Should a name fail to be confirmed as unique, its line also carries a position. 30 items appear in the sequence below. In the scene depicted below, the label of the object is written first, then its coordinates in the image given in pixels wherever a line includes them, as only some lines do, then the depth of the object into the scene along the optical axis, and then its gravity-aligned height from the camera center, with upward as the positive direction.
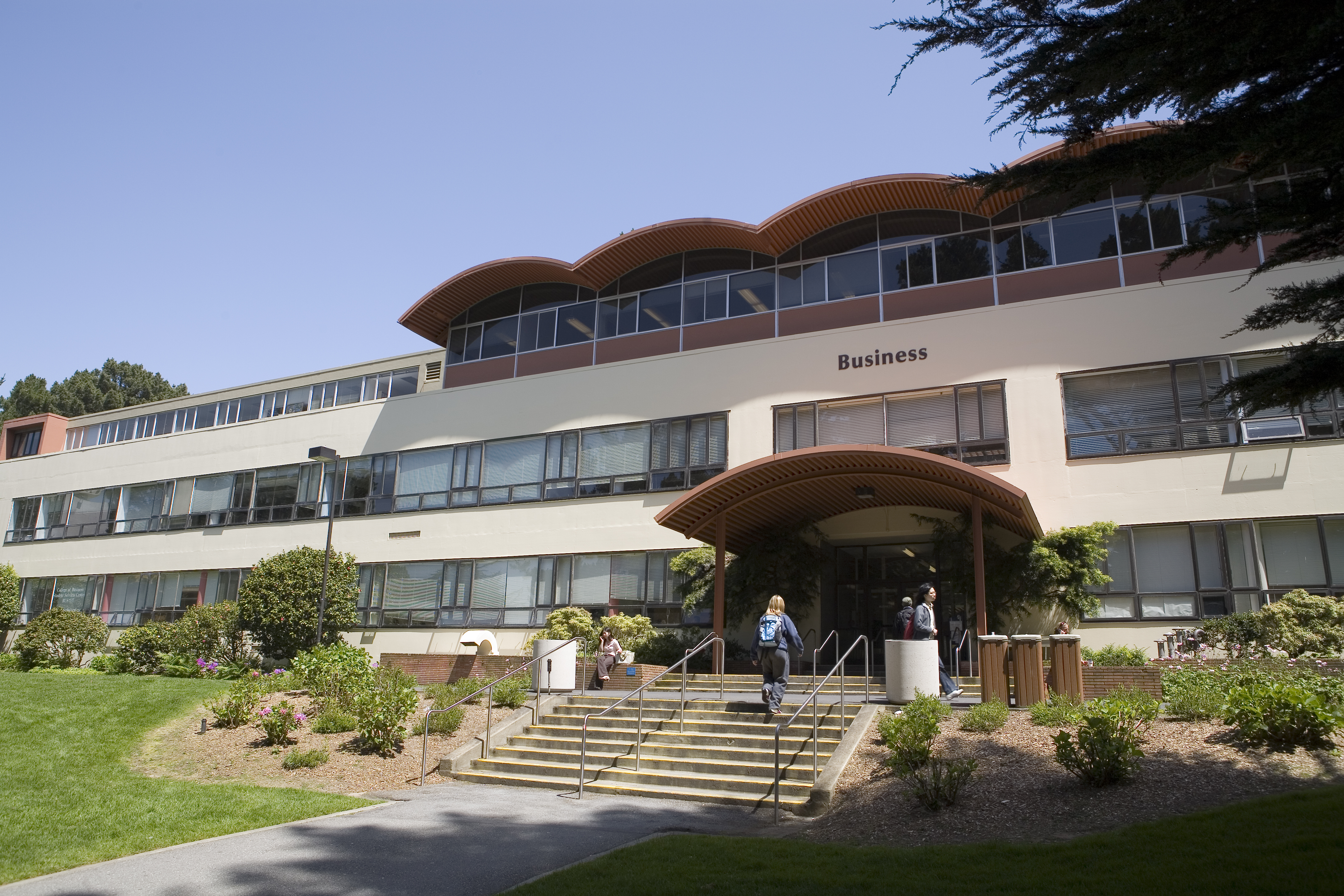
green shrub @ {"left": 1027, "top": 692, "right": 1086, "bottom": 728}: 11.50 -0.59
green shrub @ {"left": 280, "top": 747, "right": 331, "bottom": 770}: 13.76 -1.41
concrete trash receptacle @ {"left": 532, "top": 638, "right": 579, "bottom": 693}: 17.11 -0.27
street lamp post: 24.92 +4.74
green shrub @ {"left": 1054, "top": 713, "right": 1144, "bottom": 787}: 9.35 -0.84
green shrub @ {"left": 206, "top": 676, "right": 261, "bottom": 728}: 15.96 -0.85
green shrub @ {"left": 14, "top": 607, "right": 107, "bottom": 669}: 28.81 +0.29
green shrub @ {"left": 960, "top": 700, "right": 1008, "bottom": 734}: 11.68 -0.67
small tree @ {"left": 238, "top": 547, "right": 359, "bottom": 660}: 25.25 +1.20
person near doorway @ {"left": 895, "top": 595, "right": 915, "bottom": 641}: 15.66 +0.68
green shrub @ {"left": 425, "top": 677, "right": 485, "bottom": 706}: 16.64 -0.62
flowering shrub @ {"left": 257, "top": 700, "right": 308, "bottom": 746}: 14.71 -1.00
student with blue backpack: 13.25 +0.12
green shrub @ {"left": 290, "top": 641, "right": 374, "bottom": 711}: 16.31 -0.34
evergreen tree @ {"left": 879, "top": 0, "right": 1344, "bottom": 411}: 6.39 +3.70
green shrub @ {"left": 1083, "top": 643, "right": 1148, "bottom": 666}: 16.39 +0.05
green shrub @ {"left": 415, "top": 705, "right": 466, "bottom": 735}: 15.13 -1.00
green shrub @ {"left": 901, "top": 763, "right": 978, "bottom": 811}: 9.57 -1.16
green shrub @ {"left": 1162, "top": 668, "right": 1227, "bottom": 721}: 11.21 -0.37
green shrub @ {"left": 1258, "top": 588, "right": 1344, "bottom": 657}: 15.36 +0.57
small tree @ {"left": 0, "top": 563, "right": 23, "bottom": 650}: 34.69 +1.74
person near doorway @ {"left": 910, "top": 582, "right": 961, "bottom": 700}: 14.54 +0.43
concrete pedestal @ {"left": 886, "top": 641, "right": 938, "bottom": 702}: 13.70 -0.17
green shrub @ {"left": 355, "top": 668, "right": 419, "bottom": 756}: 14.40 -0.85
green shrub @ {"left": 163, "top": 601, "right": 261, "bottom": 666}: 26.00 +0.32
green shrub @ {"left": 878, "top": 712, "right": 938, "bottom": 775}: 10.39 -0.83
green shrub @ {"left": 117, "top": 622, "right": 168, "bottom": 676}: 26.33 +0.03
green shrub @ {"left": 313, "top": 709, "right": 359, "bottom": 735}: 15.37 -1.05
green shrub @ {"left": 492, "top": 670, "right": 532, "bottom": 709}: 15.93 -0.61
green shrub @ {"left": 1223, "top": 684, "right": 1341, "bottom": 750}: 9.70 -0.53
